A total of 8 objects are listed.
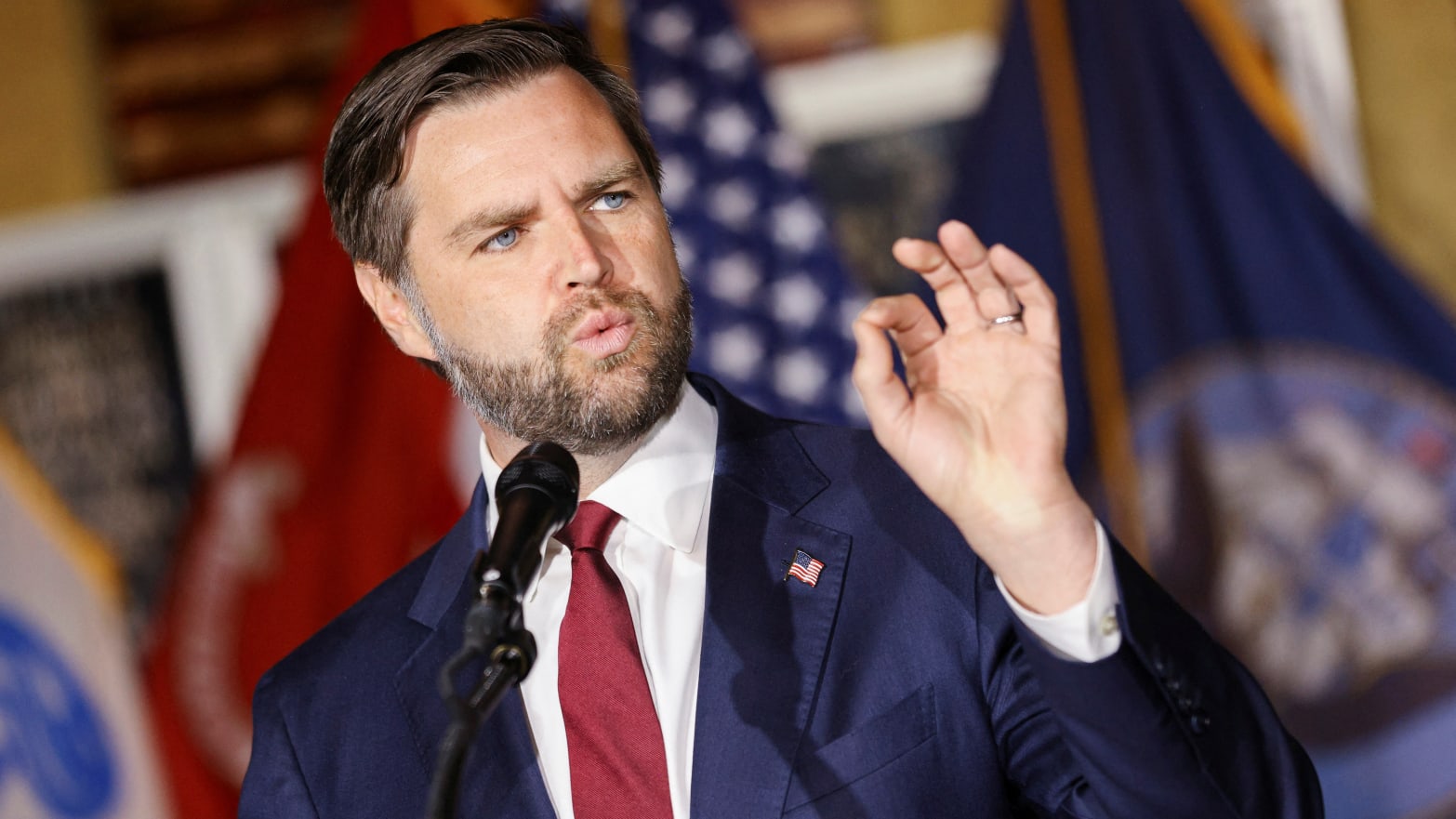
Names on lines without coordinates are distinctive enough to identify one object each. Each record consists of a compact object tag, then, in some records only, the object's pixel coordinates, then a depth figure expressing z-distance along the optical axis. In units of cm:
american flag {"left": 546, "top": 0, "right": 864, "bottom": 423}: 658
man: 239
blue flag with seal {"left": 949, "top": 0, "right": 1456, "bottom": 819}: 577
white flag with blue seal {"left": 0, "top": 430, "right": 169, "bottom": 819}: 656
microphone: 213
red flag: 653
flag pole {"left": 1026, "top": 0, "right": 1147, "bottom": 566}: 620
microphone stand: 198
